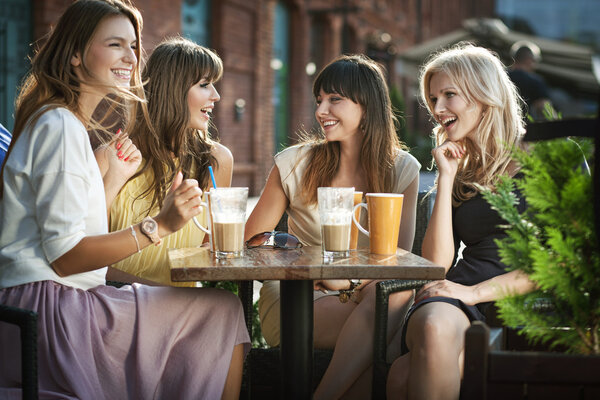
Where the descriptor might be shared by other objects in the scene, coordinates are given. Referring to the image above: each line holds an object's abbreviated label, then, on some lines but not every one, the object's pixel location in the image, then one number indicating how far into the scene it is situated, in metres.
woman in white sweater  1.97
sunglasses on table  2.35
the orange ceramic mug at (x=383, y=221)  2.17
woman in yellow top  2.88
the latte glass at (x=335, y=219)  2.10
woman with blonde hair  2.45
